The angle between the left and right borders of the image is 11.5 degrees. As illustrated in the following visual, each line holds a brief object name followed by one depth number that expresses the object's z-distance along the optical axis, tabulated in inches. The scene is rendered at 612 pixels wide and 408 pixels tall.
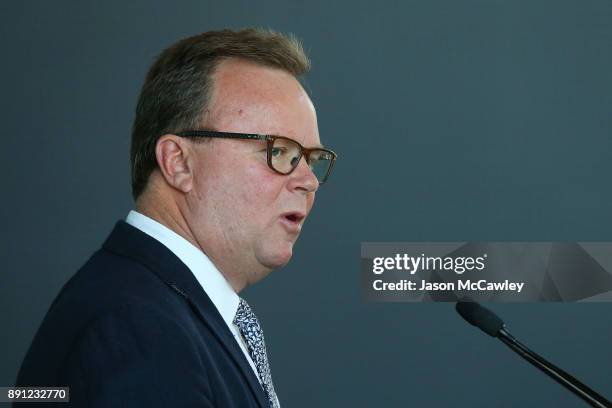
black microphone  121.3
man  119.7
